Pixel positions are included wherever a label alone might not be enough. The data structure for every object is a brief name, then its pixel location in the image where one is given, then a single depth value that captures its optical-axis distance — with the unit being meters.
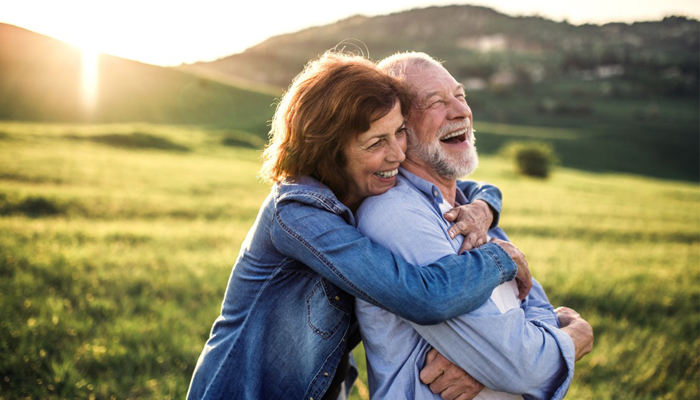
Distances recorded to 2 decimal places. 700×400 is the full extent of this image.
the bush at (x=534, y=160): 33.53
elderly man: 2.12
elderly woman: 2.07
